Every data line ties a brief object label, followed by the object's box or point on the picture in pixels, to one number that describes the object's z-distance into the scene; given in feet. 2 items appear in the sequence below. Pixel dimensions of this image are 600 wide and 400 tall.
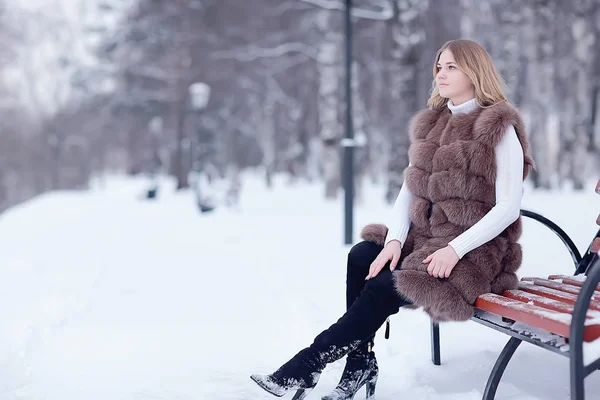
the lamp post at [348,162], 24.30
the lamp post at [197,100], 55.26
